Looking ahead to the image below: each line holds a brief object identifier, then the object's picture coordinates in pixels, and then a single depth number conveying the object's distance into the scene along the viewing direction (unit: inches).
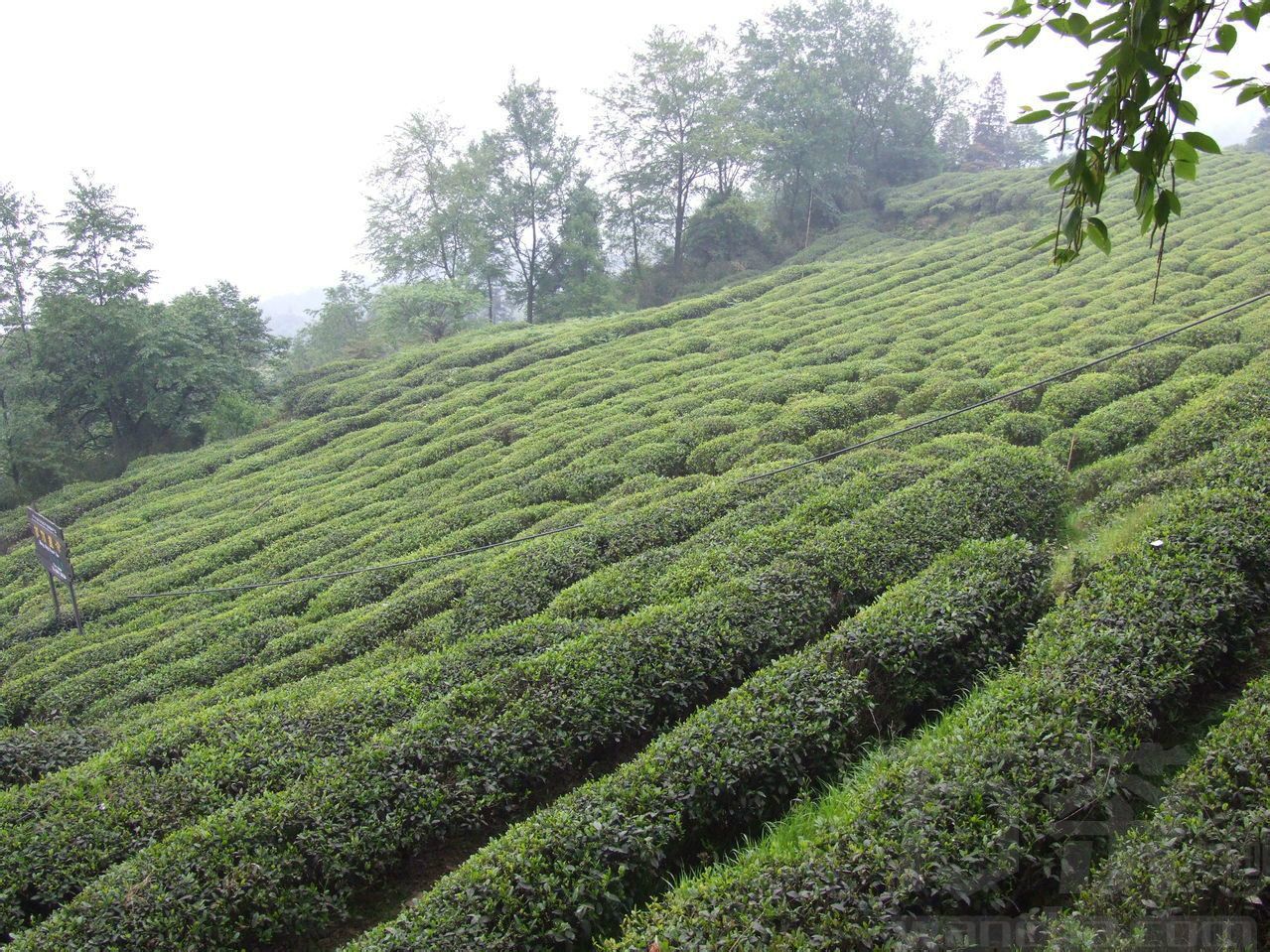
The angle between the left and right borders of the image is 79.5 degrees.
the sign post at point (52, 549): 442.9
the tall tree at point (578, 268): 1553.9
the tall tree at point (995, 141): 2132.1
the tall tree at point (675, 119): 1531.7
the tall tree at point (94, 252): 1019.9
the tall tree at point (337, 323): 1695.4
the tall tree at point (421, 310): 1362.0
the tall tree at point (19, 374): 946.7
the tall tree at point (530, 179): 1536.7
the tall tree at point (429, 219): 1529.3
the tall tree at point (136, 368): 1013.2
